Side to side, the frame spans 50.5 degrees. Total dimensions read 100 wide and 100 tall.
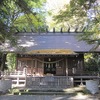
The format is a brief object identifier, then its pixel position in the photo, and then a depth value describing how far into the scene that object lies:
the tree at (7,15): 5.49
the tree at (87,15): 7.99
